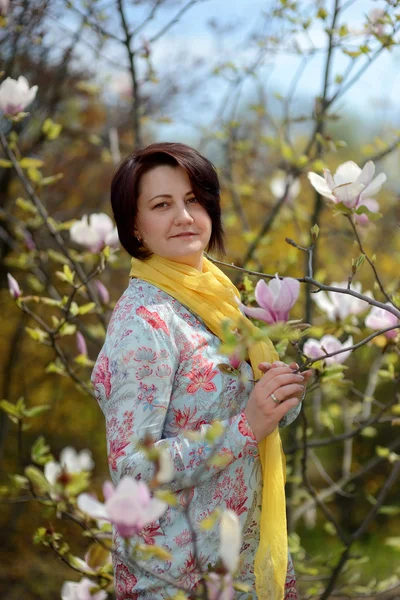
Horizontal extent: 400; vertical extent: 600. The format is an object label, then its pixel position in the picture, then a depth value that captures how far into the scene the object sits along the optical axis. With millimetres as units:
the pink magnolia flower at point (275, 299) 2999
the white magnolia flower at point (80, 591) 3237
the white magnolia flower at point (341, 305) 3572
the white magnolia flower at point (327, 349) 3337
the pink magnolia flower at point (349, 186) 3141
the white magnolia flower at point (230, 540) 2645
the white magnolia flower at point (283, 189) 4650
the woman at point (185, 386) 3060
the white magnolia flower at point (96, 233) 3631
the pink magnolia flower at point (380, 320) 3406
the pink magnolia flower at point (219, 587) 2700
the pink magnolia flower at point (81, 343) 3650
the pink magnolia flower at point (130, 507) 2654
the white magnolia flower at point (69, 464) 3004
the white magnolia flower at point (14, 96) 3580
